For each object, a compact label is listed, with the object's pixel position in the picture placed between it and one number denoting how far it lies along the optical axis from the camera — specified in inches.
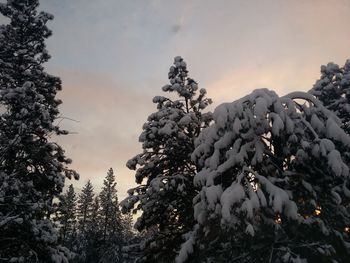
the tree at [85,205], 3452.3
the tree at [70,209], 2971.0
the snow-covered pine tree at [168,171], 641.6
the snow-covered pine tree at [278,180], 317.4
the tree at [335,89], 827.4
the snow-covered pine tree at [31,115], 622.8
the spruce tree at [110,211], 3035.4
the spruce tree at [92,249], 1805.6
